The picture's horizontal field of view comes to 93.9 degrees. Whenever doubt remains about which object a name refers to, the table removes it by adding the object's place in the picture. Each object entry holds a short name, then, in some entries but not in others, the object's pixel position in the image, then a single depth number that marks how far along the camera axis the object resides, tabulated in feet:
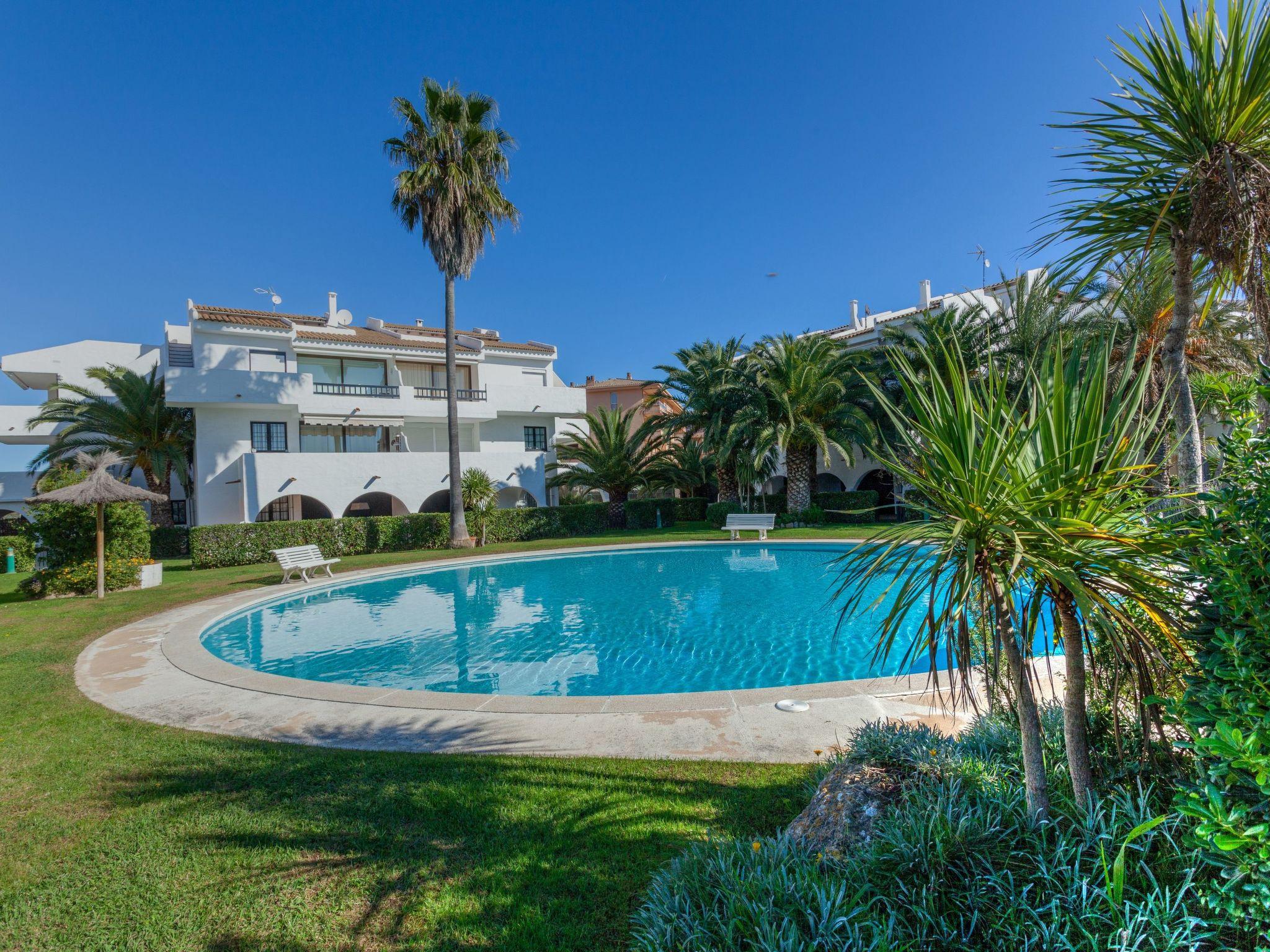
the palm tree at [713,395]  88.02
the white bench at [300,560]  56.18
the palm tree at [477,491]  86.53
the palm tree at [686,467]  101.91
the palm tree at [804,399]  82.38
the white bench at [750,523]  76.84
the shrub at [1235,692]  6.07
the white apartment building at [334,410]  82.33
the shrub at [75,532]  52.39
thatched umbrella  48.98
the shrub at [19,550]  81.82
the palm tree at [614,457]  98.68
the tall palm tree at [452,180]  75.00
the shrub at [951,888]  7.44
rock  10.42
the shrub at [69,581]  51.65
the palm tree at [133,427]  82.84
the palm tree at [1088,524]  7.89
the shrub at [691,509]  110.73
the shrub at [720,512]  94.89
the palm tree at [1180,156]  12.98
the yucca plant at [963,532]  8.23
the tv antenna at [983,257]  97.71
